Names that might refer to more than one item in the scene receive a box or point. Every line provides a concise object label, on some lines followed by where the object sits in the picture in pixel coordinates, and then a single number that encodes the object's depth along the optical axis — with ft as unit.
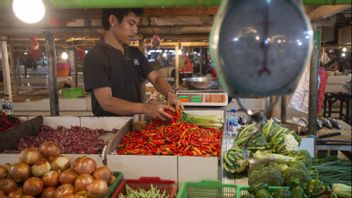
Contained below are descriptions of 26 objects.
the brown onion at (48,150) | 7.64
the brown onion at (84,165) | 7.31
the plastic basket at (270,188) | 8.07
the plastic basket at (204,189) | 7.69
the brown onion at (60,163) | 7.42
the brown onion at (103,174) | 7.22
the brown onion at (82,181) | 6.92
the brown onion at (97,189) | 6.75
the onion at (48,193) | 6.87
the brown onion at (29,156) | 7.30
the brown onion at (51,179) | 7.08
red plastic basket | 7.88
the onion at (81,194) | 6.68
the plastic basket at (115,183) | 7.17
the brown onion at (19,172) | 7.00
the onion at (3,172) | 7.16
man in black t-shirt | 10.60
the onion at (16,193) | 6.70
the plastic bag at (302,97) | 14.40
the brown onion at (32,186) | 6.84
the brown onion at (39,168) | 7.18
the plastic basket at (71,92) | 29.12
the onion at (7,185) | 6.84
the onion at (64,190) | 6.77
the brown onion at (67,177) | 7.14
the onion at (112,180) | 7.49
